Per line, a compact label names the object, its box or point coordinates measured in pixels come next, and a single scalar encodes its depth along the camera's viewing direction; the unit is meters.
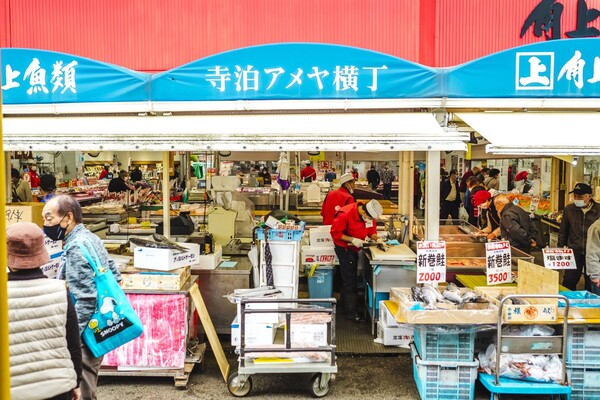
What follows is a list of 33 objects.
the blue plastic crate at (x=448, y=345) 5.08
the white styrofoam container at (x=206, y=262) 6.84
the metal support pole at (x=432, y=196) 6.50
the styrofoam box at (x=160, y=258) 5.91
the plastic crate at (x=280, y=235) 6.91
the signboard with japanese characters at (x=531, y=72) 6.82
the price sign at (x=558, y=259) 6.62
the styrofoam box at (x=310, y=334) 5.32
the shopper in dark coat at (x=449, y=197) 15.43
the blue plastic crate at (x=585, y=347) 5.06
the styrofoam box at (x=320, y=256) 8.05
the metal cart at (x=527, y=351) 4.91
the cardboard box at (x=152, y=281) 5.78
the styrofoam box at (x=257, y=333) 5.50
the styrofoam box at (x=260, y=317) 5.51
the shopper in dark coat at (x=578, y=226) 7.54
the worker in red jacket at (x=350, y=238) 7.58
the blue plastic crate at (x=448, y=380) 5.12
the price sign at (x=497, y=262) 6.11
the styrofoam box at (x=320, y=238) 8.25
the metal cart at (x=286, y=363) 5.22
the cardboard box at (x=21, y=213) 6.81
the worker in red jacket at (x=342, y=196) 8.41
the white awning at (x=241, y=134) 5.59
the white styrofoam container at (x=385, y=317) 6.21
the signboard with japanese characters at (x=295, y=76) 6.96
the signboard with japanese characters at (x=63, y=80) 7.16
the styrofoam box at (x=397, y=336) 6.61
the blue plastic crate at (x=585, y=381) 5.07
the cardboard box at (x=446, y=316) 4.93
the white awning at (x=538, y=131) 5.37
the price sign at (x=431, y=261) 5.90
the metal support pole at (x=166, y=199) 7.38
